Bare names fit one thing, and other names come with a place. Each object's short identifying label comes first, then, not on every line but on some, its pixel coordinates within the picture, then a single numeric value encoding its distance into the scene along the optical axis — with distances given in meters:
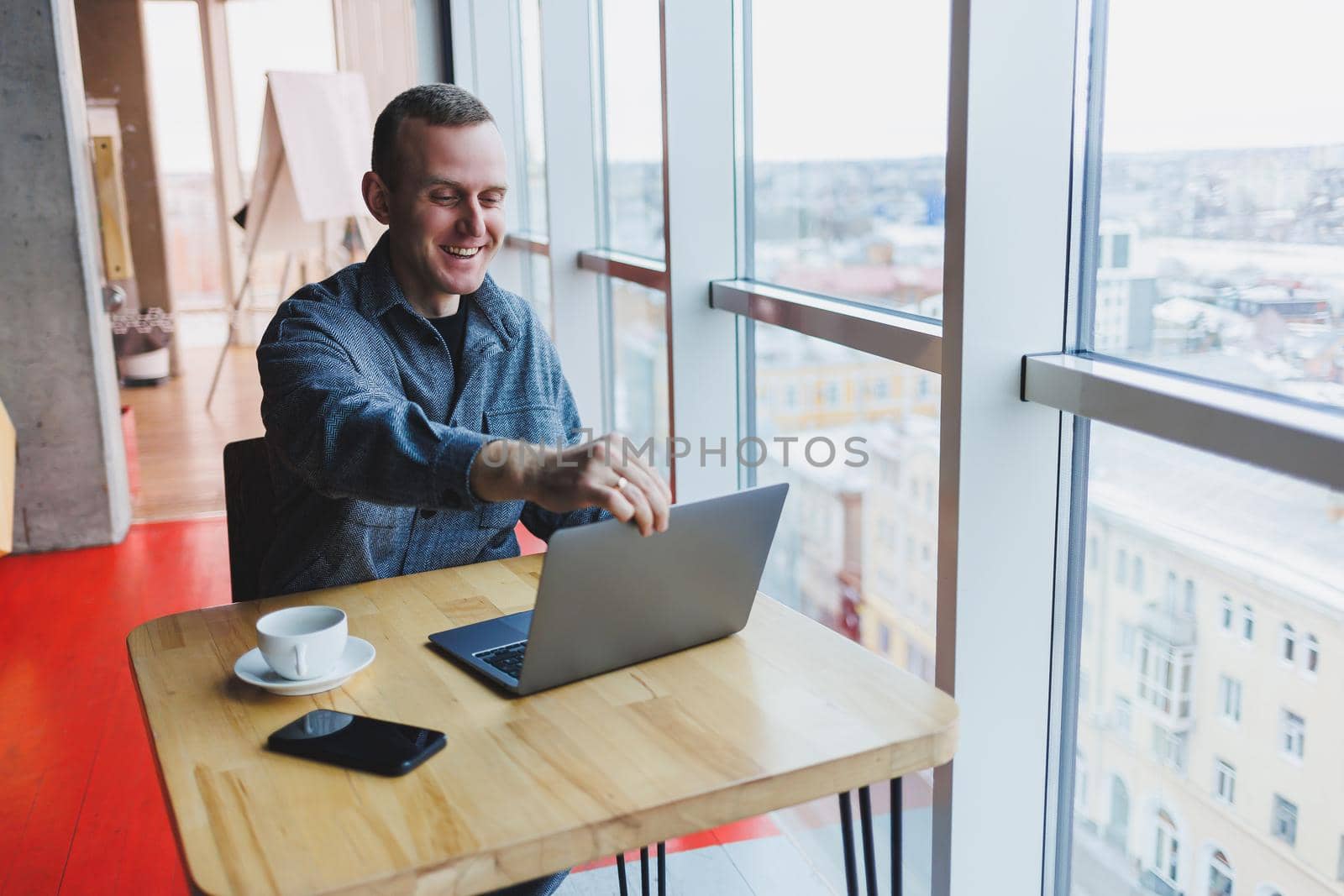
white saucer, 1.21
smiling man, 1.47
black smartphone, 1.05
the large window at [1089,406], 1.28
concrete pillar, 4.09
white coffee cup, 1.21
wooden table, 0.93
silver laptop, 1.12
